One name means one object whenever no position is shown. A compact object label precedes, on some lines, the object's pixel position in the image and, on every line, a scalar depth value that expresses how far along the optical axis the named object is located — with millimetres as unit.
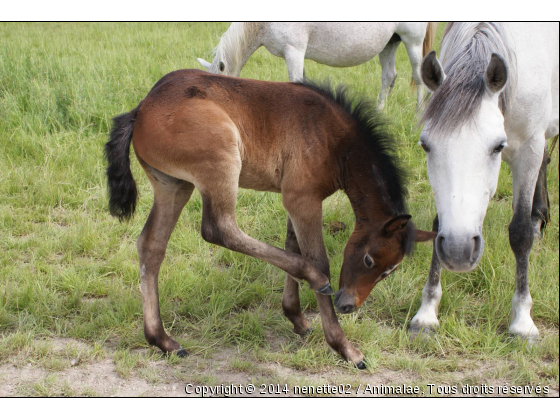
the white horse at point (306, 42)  6418
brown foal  3264
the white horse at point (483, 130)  2959
